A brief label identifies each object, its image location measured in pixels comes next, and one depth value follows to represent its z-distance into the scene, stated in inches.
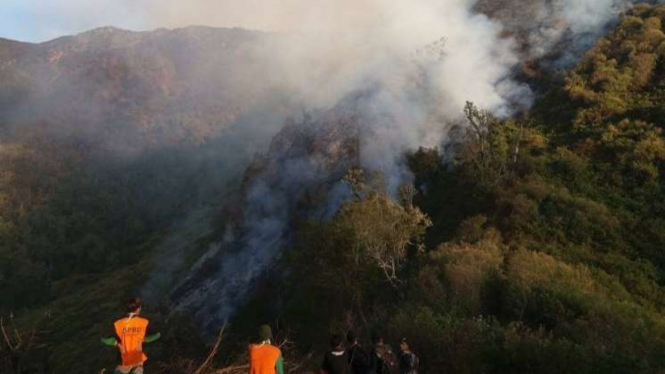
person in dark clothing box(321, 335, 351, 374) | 346.3
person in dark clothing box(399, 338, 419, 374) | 420.5
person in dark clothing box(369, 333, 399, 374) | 383.9
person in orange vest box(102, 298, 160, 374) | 345.4
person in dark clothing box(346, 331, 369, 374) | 376.8
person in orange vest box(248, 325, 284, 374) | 316.2
